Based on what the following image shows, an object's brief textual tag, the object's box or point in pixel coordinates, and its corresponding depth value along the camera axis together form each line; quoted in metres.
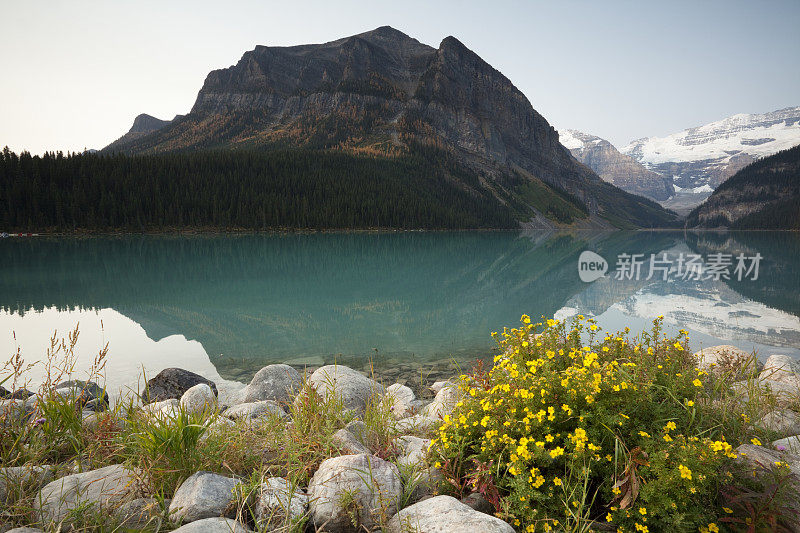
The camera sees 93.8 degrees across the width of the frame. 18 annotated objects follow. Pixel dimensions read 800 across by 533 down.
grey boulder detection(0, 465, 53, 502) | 3.74
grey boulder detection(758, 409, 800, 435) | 5.31
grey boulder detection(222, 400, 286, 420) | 6.49
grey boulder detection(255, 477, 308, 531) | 3.43
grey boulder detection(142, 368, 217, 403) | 9.91
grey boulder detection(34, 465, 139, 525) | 3.44
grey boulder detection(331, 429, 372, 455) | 4.52
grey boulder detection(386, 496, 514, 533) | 3.08
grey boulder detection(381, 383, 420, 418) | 5.78
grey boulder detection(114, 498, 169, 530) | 3.39
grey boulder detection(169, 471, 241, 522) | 3.42
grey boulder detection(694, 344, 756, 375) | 7.43
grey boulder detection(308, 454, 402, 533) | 3.50
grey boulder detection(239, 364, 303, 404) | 8.41
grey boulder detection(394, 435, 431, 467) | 4.37
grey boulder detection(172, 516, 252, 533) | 3.06
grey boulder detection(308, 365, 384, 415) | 6.90
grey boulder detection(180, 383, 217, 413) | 7.23
